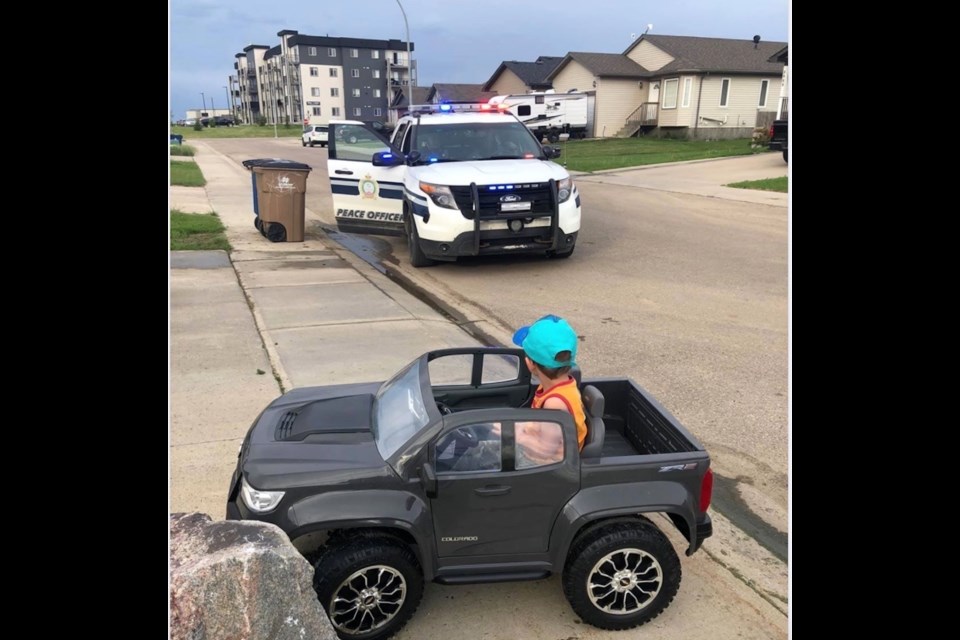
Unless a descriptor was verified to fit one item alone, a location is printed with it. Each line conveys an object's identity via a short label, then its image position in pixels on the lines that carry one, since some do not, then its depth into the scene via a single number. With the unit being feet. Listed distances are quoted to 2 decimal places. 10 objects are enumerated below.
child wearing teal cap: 9.86
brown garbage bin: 38.32
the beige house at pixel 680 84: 134.41
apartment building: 329.11
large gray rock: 7.19
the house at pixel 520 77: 181.44
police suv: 29.01
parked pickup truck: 74.74
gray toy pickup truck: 9.05
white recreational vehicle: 137.39
